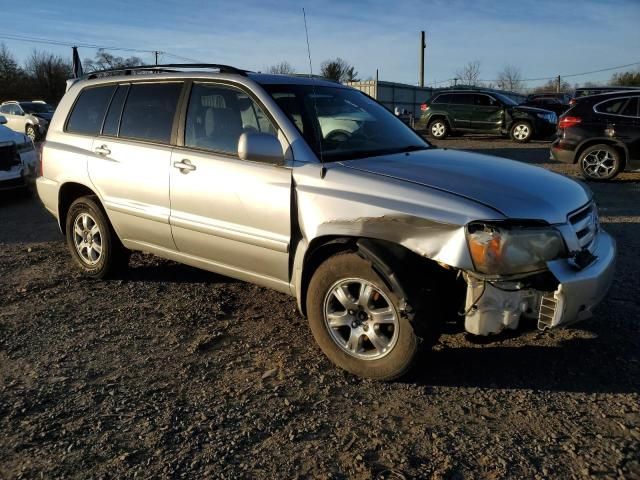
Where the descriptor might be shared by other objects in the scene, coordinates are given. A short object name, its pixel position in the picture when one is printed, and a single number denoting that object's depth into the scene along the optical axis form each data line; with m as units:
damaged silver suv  2.91
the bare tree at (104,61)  52.72
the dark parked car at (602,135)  9.94
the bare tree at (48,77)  46.76
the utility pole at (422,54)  45.75
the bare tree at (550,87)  70.25
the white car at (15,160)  8.98
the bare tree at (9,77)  44.34
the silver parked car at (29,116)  22.61
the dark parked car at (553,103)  23.73
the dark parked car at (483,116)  18.44
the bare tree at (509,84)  70.81
